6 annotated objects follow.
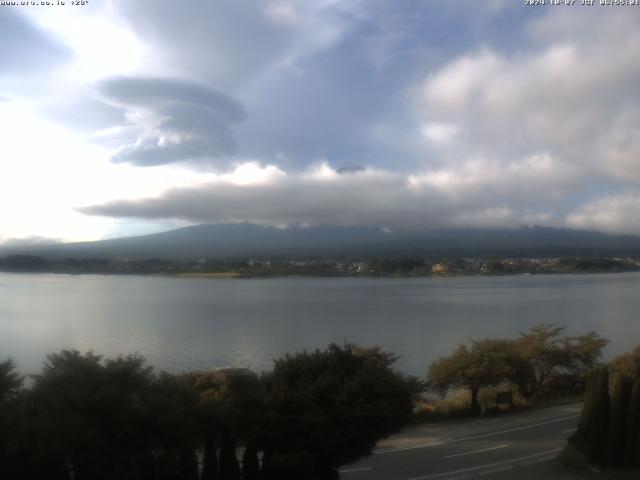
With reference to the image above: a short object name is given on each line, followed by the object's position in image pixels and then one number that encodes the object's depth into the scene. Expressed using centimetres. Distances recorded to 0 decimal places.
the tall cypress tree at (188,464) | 740
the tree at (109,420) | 670
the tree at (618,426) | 965
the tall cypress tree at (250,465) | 795
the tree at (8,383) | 727
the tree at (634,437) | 958
